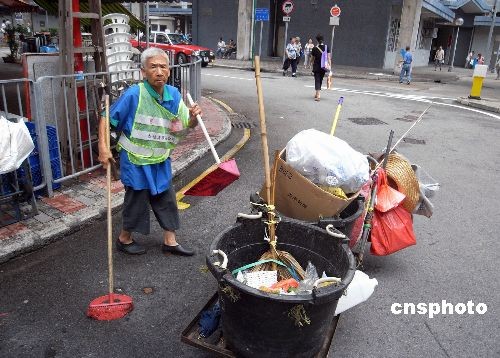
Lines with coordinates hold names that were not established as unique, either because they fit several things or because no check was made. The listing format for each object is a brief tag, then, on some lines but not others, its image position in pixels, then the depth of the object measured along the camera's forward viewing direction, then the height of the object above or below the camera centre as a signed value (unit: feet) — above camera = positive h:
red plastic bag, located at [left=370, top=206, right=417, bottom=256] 11.96 -4.84
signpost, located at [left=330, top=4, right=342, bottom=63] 68.74 +4.43
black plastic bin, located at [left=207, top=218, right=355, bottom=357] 7.09 -4.25
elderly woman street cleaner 10.82 -2.49
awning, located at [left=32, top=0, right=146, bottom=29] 25.77 +1.75
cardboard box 9.99 -3.42
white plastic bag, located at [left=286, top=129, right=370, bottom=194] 10.23 -2.63
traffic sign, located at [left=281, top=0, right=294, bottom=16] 68.85 +5.52
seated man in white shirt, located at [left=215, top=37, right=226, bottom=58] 97.04 -1.59
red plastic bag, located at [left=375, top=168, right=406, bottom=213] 11.64 -3.80
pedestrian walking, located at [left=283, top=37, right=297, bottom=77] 63.95 -2.05
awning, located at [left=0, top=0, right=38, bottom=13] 41.74 +2.68
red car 69.67 -1.15
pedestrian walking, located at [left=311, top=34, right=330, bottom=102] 42.18 -2.05
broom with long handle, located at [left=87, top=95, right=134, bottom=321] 9.57 -5.68
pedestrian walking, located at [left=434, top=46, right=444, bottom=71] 97.04 -1.39
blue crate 13.50 -4.08
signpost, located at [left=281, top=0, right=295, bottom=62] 68.85 +5.45
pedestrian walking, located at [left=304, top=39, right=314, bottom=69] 82.58 -1.60
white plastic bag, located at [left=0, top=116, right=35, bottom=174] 11.86 -2.94
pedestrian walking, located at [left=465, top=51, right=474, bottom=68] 114.01 -2.35
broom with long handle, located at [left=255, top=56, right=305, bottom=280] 8.96 -4.12
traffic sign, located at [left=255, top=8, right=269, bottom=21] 75.72 +4.66
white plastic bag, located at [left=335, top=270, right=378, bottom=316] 9.34 -5.02
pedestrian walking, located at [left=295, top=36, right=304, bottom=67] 64.88 -0.46
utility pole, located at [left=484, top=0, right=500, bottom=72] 78.80 +5.80
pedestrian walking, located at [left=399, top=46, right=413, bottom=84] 64.13 -2.72
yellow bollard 46.97 -3.08
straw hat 12.21 -3.59
